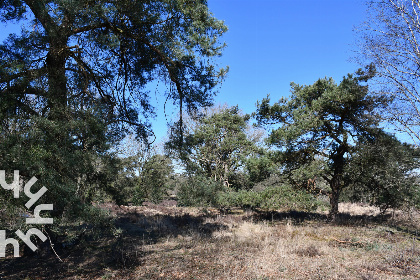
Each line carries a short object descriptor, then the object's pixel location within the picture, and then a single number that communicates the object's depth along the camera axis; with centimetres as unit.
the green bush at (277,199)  1067
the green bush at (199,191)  788
